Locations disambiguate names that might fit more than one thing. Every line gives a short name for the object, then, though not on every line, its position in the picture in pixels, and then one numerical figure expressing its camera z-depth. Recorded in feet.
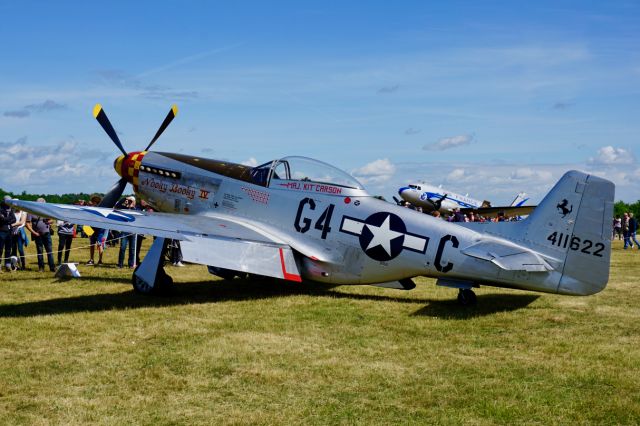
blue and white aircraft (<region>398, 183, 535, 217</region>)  114.62
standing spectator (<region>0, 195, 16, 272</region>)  43.98
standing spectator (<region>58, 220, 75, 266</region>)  47.42
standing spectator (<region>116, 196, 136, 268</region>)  47.60
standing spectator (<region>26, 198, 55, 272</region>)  46.39
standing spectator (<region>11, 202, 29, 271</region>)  45.52
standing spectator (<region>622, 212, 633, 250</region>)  84.89
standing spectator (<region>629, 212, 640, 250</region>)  85.97
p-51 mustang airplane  26.81
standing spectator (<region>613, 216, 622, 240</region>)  108.68
